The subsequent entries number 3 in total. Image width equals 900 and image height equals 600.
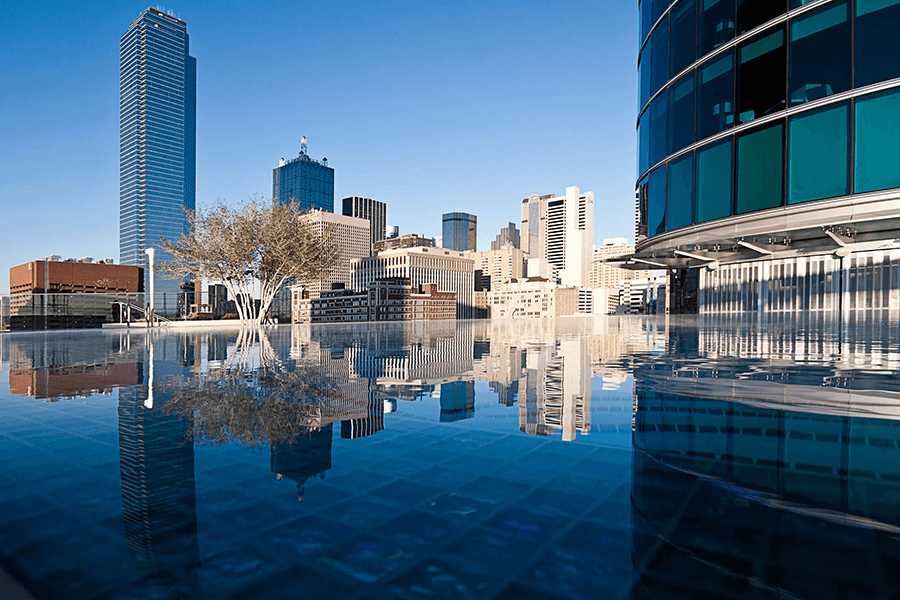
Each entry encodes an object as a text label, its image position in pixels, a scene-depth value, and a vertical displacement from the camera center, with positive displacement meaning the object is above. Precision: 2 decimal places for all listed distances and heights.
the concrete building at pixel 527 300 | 160.62 -0.86
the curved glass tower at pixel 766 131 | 12.64 +5.00
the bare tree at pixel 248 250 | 26.88 +2.55
